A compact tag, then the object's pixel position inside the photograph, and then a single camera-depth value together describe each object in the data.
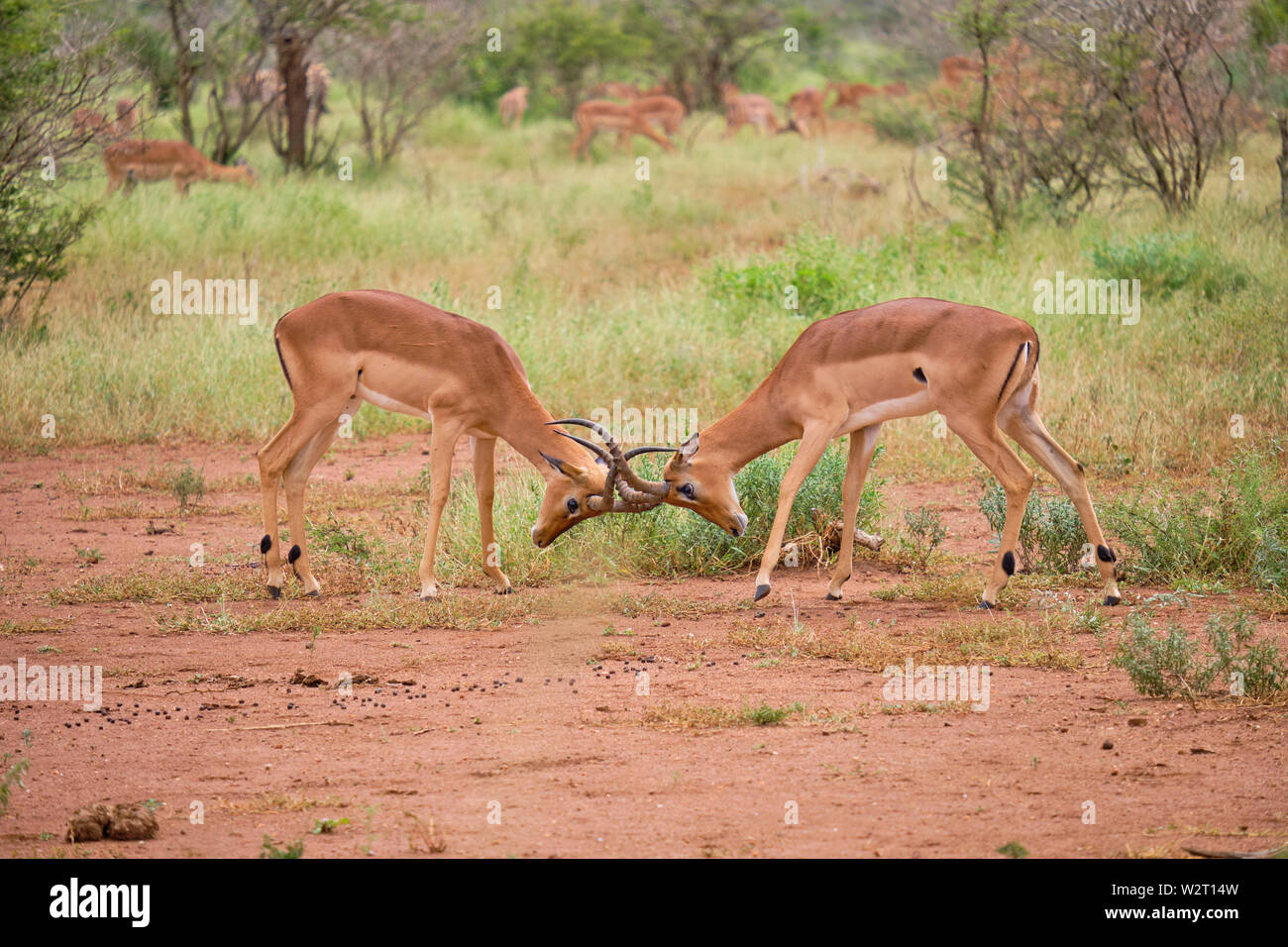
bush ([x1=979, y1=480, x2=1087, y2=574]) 7.79
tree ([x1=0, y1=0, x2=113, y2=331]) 12.24
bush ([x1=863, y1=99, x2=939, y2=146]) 20.95
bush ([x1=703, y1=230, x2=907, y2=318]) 12.62
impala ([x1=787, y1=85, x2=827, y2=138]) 27.38
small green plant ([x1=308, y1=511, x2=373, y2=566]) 8.03
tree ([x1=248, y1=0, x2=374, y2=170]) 18.12
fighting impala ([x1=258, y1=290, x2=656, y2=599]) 7.48
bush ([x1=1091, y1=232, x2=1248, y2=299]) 11.95
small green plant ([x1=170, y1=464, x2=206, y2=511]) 9.39
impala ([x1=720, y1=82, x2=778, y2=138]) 26.27
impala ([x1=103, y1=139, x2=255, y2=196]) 17.11
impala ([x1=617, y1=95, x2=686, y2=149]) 25.11
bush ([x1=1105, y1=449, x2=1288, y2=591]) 7.43
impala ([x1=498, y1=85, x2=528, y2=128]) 27.55
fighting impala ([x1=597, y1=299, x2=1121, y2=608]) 7.01
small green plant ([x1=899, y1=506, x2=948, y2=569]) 8.02
